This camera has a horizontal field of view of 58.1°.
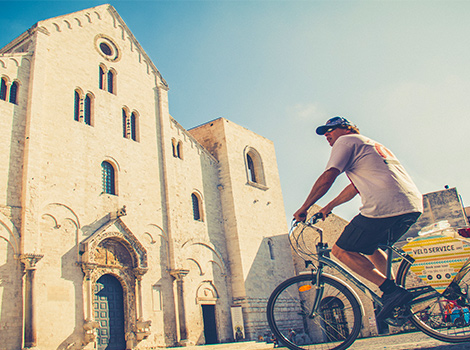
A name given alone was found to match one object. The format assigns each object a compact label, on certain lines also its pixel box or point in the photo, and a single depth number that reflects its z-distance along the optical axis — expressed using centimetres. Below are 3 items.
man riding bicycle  380
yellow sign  414
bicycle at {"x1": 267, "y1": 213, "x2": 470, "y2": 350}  377
